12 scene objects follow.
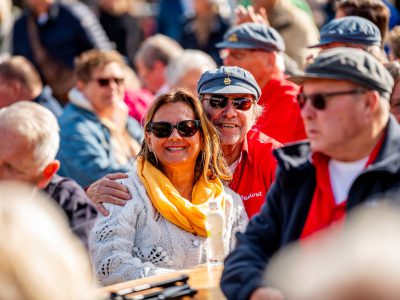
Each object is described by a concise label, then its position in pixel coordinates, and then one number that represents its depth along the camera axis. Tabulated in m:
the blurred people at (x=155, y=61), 21.34
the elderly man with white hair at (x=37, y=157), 10.10
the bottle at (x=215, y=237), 10.04
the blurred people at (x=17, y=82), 17.62
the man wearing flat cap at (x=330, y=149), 7.74
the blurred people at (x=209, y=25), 22.48
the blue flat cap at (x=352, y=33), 13.70
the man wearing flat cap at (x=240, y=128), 11.46
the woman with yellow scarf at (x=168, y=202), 10.25
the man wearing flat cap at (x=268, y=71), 13.75
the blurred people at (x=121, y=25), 25.33
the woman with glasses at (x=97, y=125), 16.59
